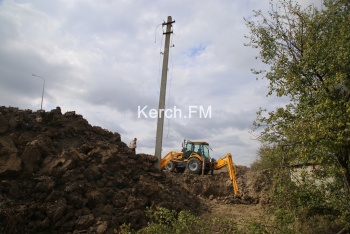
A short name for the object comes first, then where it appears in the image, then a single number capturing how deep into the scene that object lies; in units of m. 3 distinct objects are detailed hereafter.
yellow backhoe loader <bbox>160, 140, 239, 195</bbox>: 16.12
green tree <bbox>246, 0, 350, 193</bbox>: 5.62
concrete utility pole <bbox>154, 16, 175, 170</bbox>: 10.90
